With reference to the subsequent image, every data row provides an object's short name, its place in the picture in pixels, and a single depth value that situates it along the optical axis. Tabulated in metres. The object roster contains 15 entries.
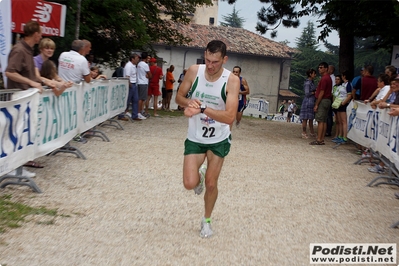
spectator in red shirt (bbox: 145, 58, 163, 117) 22.58
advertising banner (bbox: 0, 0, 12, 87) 10.25
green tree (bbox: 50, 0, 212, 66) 19.07
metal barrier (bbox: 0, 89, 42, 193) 7.76
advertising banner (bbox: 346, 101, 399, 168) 9.96
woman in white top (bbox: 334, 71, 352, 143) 16.19
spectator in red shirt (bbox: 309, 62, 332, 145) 15.85
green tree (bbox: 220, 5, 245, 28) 127.56
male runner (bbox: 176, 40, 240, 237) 6.09
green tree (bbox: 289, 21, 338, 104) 74.94
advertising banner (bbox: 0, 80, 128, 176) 7.46
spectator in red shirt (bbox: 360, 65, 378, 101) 15.48
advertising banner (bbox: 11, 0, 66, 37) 13.64
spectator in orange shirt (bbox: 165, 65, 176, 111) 27.41
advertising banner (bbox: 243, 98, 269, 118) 46.25
